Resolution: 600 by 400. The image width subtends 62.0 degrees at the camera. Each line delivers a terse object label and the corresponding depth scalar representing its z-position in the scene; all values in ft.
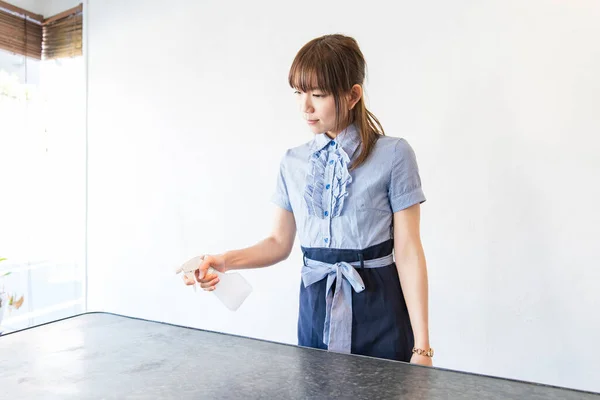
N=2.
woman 3.87
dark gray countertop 2.42
